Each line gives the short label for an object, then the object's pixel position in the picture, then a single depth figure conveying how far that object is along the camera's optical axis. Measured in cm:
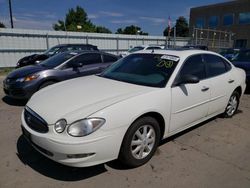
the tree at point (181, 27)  6399
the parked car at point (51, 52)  994
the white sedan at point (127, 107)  214
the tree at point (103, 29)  5678
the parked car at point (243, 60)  613
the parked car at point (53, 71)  471
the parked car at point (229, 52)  803
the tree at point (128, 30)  6331
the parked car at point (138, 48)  1232
